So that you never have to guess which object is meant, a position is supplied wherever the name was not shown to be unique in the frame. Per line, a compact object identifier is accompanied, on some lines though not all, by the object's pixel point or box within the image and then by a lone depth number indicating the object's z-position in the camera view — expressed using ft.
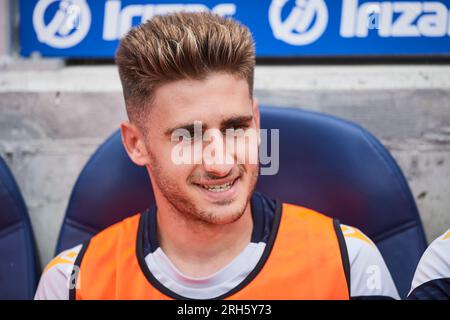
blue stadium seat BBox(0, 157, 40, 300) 7.20
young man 6.20
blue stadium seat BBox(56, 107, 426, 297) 6.86
